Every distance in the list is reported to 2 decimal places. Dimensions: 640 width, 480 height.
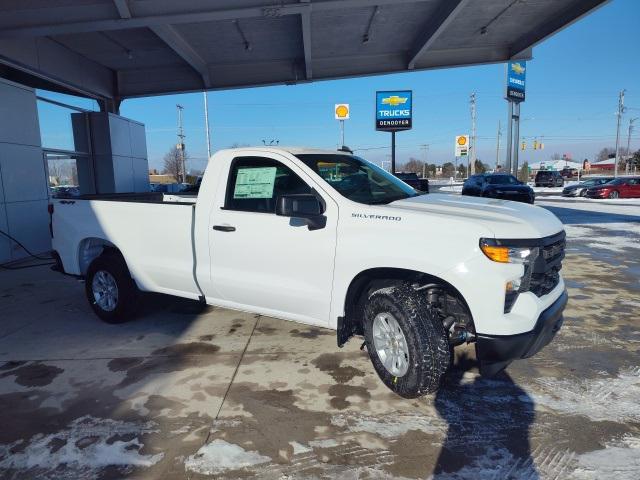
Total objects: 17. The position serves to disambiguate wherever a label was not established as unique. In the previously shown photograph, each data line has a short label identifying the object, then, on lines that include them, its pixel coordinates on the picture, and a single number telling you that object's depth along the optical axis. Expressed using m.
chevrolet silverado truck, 2.98
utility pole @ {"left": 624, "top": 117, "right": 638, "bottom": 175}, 94.04
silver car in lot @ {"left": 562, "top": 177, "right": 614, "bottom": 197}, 29.31
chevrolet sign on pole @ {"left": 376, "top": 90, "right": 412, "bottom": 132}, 22.44
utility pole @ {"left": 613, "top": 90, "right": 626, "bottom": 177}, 63.94
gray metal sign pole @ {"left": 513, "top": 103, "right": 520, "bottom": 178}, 37.53
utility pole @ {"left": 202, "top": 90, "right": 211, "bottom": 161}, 37.45
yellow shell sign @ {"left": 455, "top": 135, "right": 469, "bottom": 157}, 66.69
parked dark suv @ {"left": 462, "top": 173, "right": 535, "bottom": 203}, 20.96
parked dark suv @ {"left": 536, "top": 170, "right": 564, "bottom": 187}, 44.12
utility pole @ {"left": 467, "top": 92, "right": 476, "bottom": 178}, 57.99
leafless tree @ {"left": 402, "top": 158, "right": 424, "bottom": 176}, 111.10
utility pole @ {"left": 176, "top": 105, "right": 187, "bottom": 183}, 58.42
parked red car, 27.02
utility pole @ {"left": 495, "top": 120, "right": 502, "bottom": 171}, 74.44
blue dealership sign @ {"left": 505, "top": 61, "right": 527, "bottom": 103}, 36.06
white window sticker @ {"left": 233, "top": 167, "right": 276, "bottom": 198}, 4.13
